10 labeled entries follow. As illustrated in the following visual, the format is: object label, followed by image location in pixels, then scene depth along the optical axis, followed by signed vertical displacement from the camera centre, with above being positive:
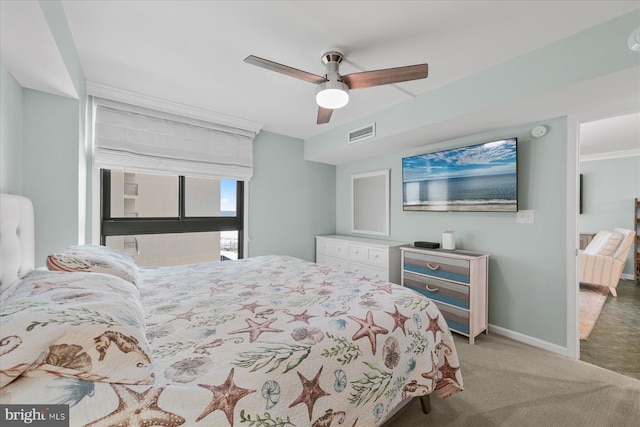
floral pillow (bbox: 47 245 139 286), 1.34 -0.27
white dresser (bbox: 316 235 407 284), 3.39 -0.57
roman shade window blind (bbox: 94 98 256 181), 2.69 +0.78
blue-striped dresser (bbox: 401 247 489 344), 2.57 -0.71
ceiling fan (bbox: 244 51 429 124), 1.79 +0.95
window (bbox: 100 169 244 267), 2.93 -0.05
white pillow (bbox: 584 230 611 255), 4.32 -0.46
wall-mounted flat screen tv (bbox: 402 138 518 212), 2.60 +0.39
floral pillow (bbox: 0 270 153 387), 0.69 -0.35
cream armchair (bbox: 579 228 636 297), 3.90 -0.66
